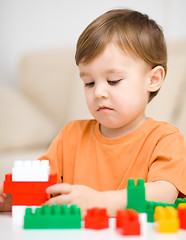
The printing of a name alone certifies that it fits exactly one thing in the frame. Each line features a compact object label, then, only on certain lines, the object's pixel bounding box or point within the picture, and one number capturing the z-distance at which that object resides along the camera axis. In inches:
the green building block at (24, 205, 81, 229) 31.6
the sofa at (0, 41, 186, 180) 61.9
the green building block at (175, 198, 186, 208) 35.7
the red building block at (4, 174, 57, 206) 34.3
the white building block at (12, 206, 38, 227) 34.1
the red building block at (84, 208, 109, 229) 31.4
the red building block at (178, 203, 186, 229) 31.5
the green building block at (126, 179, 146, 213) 32.1
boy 40.0
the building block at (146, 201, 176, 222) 32.9
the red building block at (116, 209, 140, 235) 30.4
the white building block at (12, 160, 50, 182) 34.2
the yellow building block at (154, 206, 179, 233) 30.8
